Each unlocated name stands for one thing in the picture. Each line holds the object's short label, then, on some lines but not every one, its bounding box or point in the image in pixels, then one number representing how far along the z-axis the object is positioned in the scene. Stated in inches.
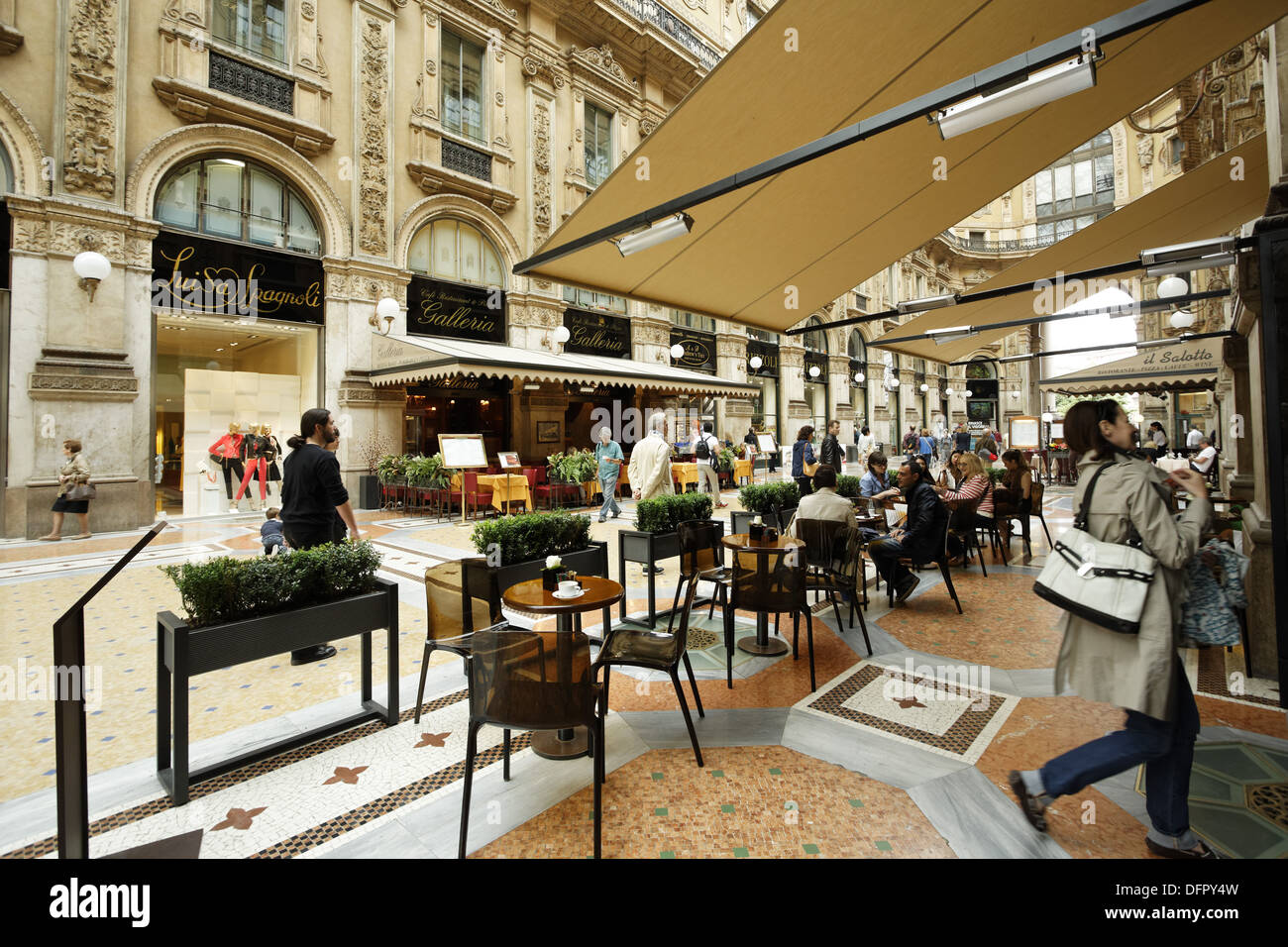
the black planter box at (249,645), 93.5
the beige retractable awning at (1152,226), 202.1
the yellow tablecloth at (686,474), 473.5
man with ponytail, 148.9
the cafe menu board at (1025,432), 684.1
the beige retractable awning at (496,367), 390.9
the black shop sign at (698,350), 730.8
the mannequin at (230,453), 441.7
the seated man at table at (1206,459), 317.4
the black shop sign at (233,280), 375.9
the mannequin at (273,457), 452.0
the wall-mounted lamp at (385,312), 446.0
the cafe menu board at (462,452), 388.8
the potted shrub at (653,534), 180.2
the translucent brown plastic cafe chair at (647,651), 105.5
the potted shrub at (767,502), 247.1
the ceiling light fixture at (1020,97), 102.0
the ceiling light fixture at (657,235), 156.6
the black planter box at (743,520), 241.0
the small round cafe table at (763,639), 156.9
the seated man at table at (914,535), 192.2
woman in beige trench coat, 75.3
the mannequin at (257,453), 444.5
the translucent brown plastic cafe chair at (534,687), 82.5
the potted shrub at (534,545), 144.3
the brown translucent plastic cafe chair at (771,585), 138.3
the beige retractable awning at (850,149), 129.5
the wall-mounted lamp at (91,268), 322.7
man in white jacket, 249.0
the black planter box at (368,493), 449.1
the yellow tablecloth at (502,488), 382.6
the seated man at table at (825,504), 168.6
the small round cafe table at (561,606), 105.1
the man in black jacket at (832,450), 345.7
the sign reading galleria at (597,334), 617.9
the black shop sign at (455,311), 499.5
